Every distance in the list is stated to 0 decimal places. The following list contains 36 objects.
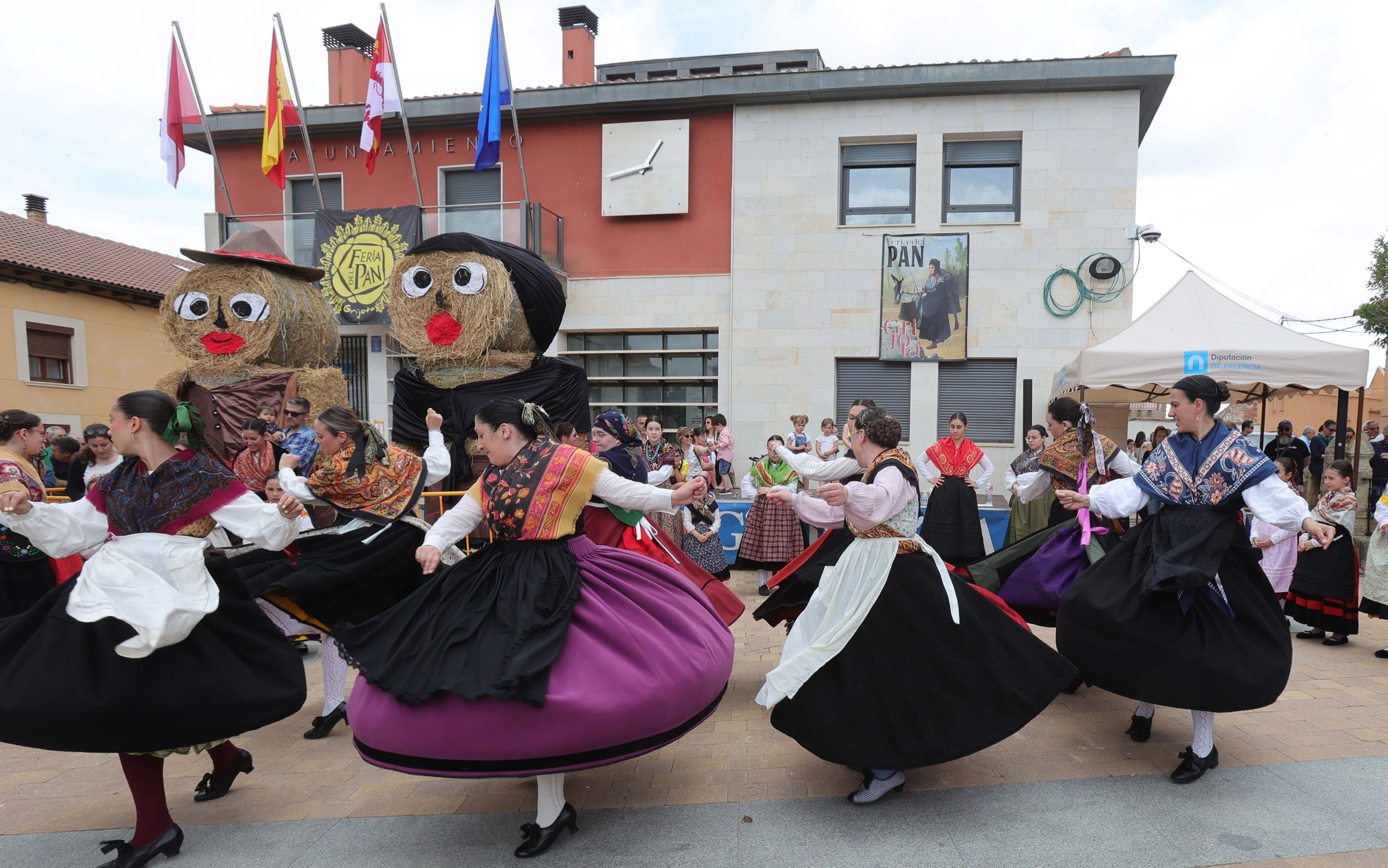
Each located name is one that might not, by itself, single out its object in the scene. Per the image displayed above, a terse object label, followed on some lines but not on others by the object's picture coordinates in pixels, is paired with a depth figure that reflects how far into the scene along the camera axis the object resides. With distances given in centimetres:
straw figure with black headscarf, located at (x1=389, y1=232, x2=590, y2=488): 597
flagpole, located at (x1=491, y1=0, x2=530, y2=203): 1158
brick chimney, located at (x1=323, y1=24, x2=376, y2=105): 1540
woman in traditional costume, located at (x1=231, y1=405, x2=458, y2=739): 424
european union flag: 1141
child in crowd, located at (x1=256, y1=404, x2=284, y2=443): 667
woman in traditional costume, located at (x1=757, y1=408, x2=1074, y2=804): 318
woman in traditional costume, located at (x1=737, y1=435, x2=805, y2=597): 786
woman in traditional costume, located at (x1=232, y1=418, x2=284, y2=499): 585
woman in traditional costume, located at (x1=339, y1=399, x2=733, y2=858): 274
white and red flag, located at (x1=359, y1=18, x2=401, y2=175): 1152
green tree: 2078
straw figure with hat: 698
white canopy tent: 754
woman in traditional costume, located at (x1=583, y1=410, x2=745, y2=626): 470
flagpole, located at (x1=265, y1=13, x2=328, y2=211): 1168
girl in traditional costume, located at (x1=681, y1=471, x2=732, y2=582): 757
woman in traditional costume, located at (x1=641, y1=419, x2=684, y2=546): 705
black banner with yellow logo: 1234
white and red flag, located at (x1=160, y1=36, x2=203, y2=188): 1135
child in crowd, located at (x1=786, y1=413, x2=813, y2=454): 1098
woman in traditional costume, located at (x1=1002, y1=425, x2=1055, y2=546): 712
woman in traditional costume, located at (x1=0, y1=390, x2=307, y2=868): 281
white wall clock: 1248
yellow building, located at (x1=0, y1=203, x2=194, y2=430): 1631
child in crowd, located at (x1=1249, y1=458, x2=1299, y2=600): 623
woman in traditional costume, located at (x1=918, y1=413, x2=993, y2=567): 723
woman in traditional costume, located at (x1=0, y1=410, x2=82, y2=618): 493
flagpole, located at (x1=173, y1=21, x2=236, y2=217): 1134
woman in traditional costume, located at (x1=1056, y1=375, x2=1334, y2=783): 344
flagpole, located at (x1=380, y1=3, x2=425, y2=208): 1161
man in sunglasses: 597
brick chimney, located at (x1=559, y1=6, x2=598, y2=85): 1490
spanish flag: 1147
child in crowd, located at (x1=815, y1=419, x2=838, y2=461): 916
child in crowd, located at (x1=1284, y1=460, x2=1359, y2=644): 599
